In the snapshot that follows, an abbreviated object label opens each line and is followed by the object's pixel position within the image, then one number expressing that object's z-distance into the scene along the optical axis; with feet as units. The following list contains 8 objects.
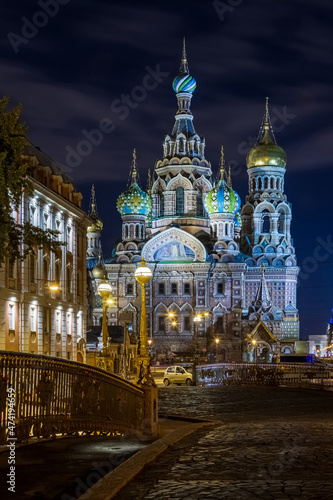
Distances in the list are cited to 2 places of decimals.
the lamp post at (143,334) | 60.61
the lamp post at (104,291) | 94.48
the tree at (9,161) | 65.62
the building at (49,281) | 136.67
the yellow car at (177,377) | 160.66
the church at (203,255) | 334.85
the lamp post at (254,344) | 323.98
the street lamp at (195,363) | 156.97
